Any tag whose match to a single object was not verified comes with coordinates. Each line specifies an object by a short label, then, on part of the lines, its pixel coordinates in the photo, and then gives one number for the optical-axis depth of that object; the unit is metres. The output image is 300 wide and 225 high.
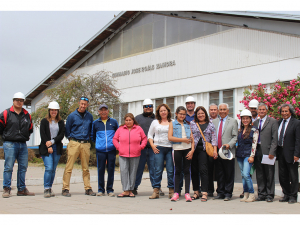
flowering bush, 9.79
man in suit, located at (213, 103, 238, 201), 7.24
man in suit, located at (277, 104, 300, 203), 6.82
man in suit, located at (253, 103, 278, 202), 7.05
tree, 19.69
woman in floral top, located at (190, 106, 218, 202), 7.17
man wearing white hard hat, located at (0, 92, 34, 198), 7.40
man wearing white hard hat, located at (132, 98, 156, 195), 7.97
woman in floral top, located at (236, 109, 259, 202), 7.08
